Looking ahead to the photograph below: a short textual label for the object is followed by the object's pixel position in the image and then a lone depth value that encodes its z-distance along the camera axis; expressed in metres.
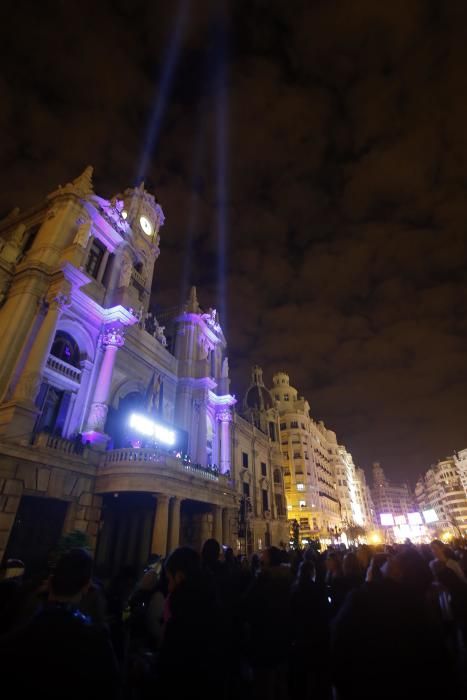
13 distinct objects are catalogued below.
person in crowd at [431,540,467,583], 7.05
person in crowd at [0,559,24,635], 4.02
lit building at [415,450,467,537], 108.69
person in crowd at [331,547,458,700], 2.47
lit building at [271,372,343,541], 58.91
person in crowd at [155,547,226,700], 2.92
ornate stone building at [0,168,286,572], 15.65
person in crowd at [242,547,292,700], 4.74
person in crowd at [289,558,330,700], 5.29
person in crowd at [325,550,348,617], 6.82
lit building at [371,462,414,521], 194.18
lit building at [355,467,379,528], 110.38
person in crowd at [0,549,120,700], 1.85
